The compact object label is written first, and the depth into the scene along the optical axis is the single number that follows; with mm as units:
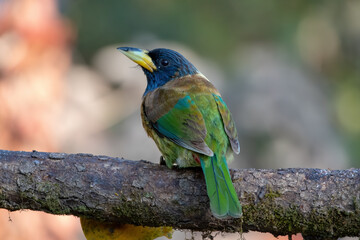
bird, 5805
